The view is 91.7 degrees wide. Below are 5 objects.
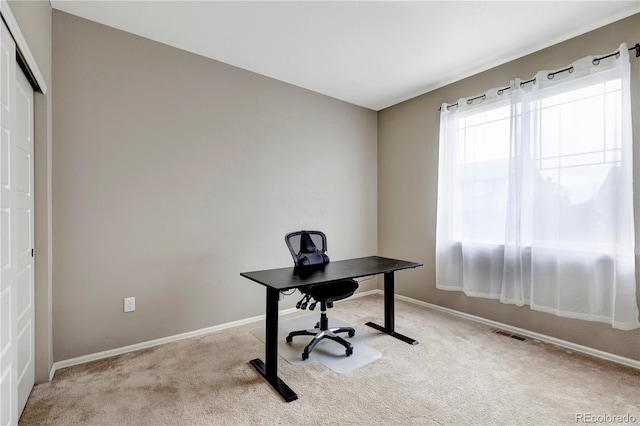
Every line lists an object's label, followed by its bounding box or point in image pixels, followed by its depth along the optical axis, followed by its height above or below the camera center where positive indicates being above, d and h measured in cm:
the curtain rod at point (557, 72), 231 +120
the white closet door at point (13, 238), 131 -13
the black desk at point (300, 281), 213 -49
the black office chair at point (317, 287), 250 -63
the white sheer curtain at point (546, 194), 235 +16
